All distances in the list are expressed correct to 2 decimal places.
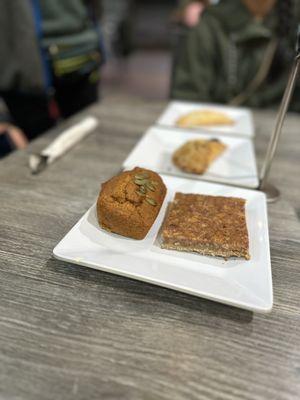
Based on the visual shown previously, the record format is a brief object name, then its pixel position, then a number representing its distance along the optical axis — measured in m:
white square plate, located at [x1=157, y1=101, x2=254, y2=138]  1.12
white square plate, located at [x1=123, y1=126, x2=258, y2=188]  0.86
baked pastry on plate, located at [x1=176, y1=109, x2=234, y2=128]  1.14
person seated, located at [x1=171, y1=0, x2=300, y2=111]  1.46
